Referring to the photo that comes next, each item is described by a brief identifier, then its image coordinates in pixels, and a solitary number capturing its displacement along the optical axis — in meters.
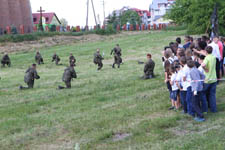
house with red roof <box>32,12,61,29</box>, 103.24
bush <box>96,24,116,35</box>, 64.44
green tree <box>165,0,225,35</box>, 36.88
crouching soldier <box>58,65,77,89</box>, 17.00
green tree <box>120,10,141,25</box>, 108.46
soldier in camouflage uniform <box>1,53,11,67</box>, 32.39
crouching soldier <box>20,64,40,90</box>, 18.17
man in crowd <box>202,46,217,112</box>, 9.38
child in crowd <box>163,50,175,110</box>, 10.65
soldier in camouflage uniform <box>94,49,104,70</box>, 25.01
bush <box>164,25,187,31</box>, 73.78
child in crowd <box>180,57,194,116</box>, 9.39
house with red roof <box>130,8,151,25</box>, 151.62
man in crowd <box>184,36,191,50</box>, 14.25
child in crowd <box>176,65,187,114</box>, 9.77
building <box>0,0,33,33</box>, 57.74
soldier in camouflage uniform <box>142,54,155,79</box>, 17.91
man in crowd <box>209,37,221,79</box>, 12.57
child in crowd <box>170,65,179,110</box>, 10.20
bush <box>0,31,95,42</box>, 49.34
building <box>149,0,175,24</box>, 134.12
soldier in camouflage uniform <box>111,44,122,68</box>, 25.80
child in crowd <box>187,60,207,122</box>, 9.15
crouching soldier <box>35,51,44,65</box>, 33.09
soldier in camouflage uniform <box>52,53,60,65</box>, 32.03
